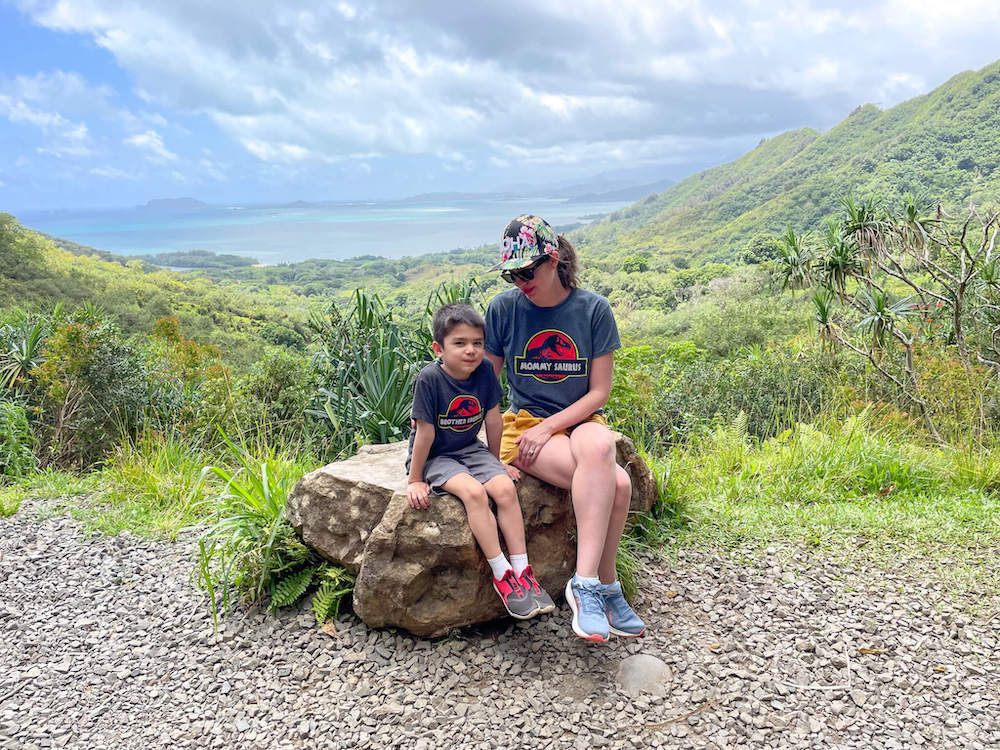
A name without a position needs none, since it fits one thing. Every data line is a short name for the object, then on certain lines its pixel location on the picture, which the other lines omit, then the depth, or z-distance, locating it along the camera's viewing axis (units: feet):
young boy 8.68
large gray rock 9.02
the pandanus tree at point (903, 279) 28.37
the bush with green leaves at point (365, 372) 15.42
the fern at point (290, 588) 9.98
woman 8.63
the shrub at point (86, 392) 19.04
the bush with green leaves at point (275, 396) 20.99
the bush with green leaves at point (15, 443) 17.62
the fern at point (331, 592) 9.73
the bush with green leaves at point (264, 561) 10.00
